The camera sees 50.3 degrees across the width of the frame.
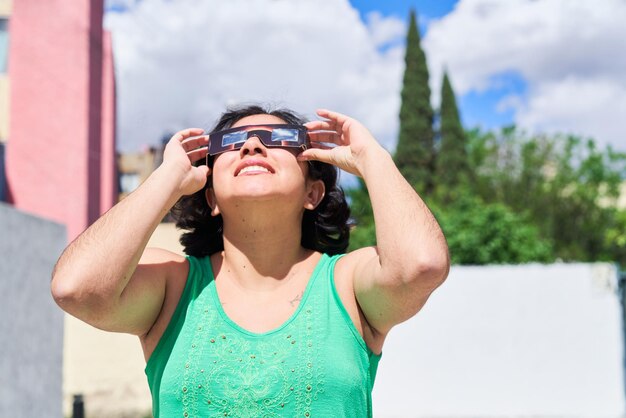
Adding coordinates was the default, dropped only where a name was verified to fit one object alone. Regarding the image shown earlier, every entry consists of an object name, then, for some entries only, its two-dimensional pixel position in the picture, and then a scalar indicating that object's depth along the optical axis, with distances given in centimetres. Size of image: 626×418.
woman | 167
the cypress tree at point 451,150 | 2342
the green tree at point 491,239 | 1318
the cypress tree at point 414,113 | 2353
